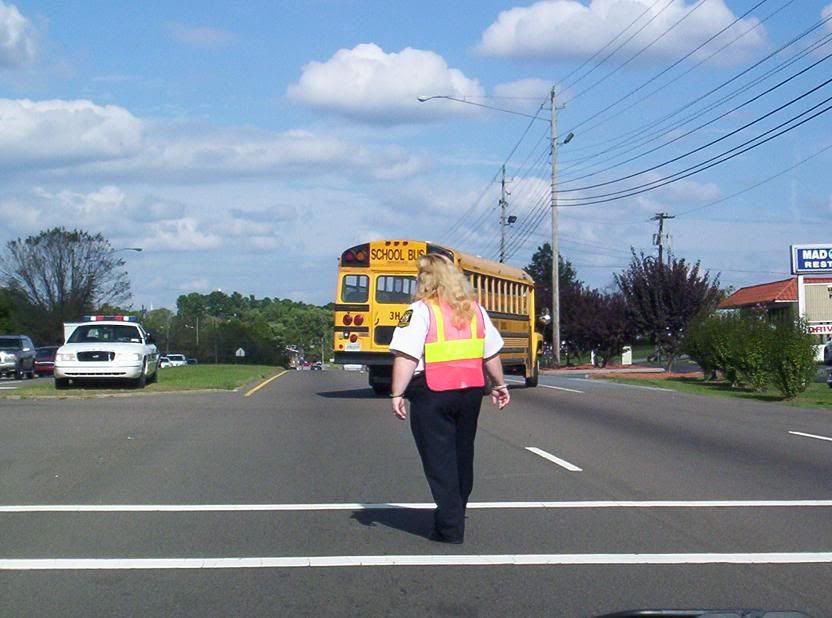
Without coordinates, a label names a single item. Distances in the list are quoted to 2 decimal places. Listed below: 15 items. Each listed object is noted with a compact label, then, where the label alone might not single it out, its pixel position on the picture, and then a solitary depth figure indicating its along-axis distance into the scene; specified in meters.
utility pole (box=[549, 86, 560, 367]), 45.53
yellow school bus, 23.80
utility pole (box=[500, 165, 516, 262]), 61.88
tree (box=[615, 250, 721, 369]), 44.19
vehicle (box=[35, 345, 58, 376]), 44.75
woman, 7.54
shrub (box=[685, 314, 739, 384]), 31.25
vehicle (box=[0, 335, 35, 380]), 38.50
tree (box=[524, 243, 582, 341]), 61.06
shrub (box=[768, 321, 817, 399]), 24.62
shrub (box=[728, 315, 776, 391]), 27.52
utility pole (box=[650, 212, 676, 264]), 71.94
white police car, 24.45
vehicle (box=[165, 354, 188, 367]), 74.88
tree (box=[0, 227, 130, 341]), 67.06
